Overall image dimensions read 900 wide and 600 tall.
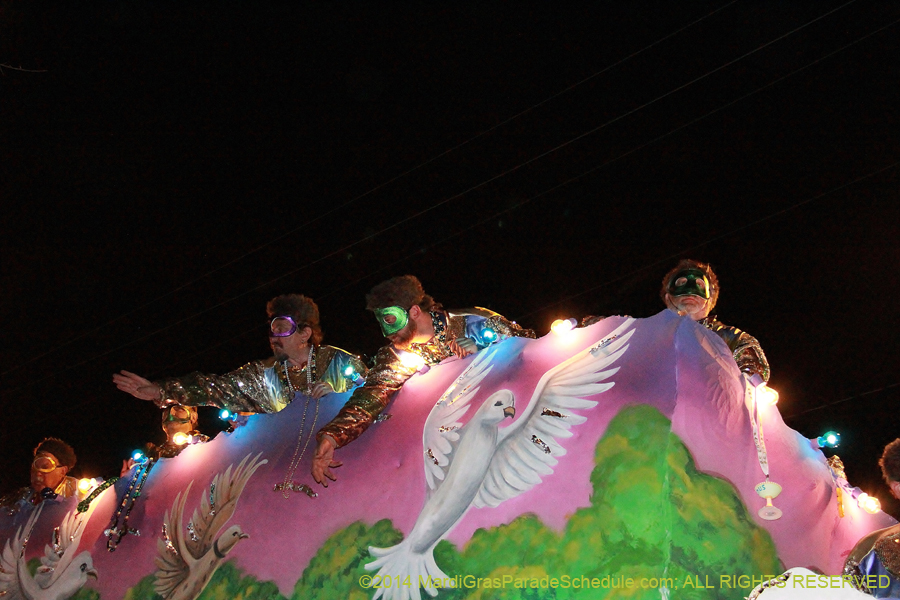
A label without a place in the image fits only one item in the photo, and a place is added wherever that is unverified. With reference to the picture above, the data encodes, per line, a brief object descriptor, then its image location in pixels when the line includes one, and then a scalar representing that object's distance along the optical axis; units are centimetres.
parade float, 300
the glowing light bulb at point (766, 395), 349
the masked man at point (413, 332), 427
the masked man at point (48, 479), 517
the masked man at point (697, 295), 385
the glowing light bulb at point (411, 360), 430
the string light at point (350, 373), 466
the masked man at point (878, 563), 290
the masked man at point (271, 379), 478
